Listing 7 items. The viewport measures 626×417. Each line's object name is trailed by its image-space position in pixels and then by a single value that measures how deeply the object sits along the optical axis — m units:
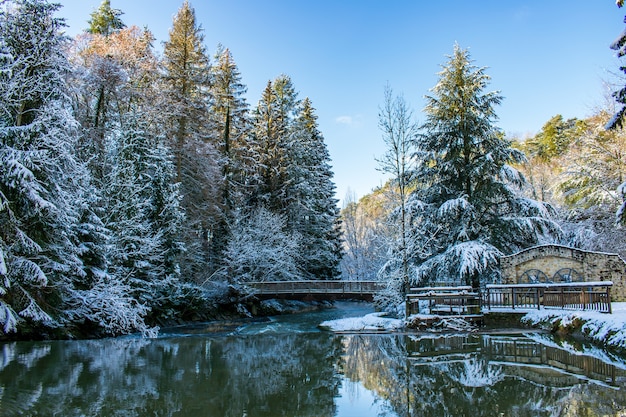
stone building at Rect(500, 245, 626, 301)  16.62
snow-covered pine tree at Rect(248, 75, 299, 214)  30.18
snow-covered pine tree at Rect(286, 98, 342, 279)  30.67
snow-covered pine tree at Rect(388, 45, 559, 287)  18.20
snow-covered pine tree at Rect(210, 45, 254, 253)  25.92
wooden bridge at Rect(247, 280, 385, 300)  24.88
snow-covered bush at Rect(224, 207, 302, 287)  24.42
